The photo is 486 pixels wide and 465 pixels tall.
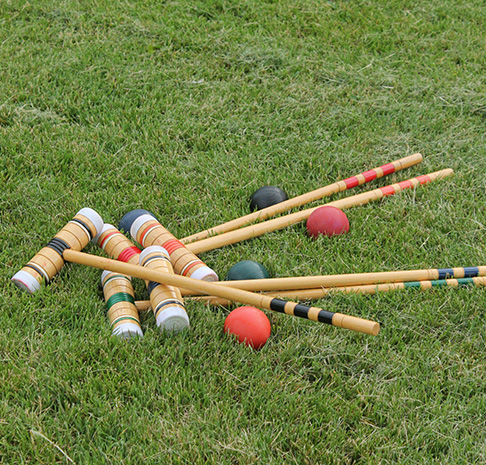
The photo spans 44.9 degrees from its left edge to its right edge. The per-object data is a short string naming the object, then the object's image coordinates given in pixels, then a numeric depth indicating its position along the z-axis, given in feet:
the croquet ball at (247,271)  8.73
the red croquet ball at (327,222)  9.88
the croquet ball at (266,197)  10.63
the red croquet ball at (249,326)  7.67
